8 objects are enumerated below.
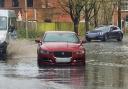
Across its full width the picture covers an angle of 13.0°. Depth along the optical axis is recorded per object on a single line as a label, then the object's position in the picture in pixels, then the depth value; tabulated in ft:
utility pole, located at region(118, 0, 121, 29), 226.85
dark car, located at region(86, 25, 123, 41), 172.01
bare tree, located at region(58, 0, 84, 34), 197.57
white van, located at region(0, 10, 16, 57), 85.87
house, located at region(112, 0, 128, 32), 302.45
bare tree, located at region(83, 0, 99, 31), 202.59
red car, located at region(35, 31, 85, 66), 71.10
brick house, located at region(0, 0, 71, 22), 275.80
